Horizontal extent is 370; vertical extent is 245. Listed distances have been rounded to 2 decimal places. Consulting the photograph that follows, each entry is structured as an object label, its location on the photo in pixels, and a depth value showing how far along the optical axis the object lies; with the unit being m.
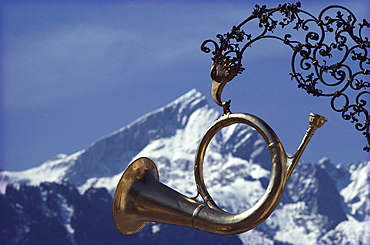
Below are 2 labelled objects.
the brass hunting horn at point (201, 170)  9.59
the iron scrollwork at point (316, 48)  9.65
